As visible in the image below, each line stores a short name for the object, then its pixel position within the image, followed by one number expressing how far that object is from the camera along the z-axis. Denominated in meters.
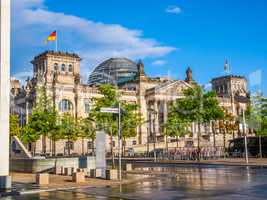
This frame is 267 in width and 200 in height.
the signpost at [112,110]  25.64
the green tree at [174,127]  86.93
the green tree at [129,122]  63.31
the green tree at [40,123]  59.00
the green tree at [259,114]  70.38
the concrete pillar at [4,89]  20.53
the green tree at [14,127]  59.42
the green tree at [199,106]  60.94
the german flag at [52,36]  75.38
